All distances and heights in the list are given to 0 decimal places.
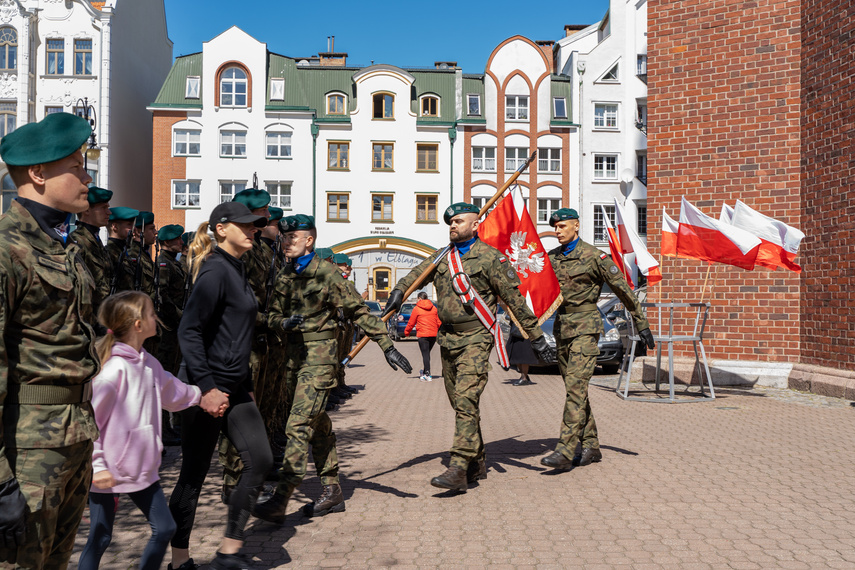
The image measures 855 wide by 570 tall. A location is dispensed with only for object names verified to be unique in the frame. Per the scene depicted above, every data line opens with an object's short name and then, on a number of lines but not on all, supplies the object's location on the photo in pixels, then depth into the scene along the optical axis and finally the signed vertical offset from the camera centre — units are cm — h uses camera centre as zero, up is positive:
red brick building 1227 +244
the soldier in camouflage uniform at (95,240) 680 +43
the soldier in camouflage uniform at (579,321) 718 -25
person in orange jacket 1605 -64
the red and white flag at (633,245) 1152 +71
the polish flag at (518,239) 837 +58
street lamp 1369 +243
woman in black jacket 415 -57
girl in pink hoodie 352 -61
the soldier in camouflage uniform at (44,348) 245 -18
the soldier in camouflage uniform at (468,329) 625 -29
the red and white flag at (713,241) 1080 +74
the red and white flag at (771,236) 1084 +81
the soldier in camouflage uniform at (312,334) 536 -29
